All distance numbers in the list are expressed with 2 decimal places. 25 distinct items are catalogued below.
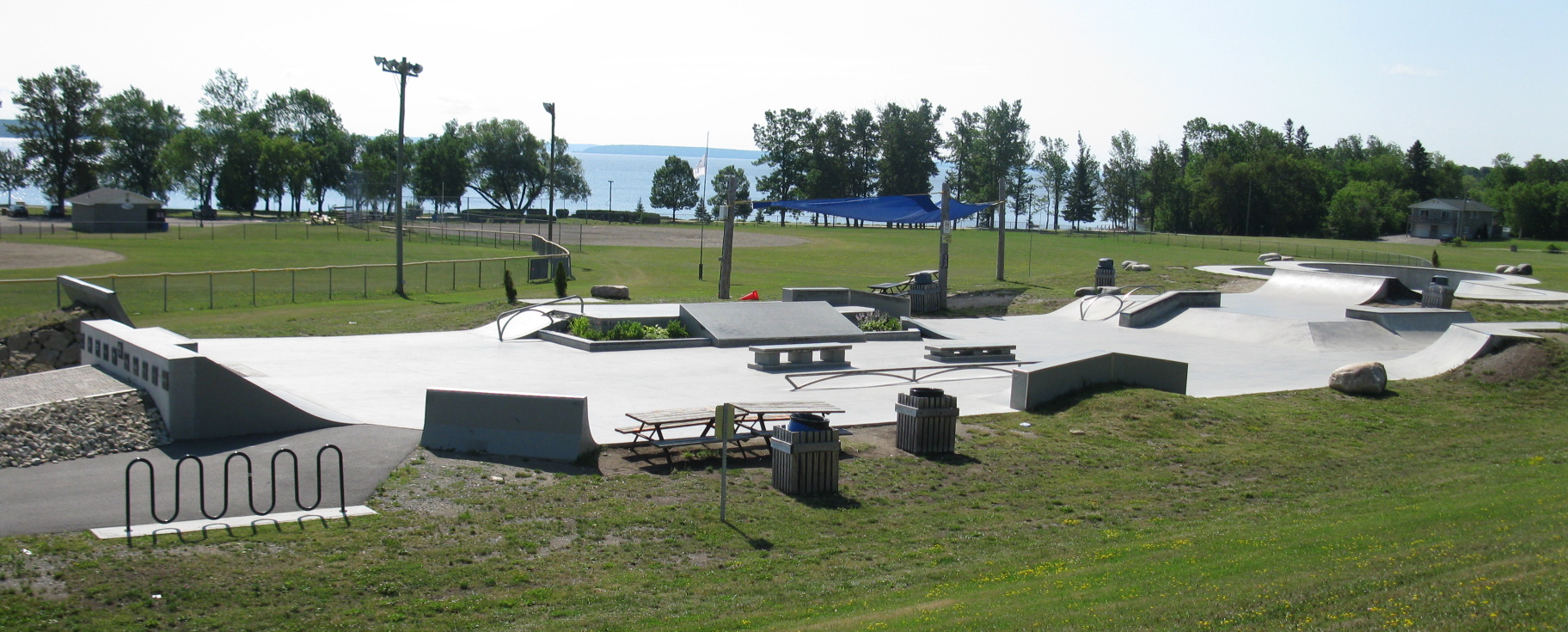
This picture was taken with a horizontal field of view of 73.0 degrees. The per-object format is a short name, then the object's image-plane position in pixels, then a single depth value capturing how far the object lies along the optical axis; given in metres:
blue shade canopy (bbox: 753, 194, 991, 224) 31.69
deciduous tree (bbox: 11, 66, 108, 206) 95.75
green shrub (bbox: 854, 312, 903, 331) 25.44
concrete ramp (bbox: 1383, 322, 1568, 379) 21.19
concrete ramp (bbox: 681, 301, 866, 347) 22.67
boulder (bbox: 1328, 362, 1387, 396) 18.75
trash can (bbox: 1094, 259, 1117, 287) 37.38
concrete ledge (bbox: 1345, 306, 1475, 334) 26.73
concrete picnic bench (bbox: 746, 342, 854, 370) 19.59
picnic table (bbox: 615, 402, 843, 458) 12.86
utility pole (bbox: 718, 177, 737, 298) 29.42
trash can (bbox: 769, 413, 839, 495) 11.57
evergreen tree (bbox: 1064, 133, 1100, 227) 119.00
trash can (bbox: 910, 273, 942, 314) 31.33
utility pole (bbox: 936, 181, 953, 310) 31.97
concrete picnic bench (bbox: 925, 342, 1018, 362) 21.19
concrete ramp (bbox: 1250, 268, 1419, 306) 31.84
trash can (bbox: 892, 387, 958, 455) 13.51
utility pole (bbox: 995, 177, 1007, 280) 39.84
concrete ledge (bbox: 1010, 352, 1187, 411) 16.69
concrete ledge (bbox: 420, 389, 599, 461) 12.48
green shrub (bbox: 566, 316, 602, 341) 21.78
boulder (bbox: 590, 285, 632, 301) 30.40
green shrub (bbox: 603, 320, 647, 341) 21.81
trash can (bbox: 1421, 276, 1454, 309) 30.75
